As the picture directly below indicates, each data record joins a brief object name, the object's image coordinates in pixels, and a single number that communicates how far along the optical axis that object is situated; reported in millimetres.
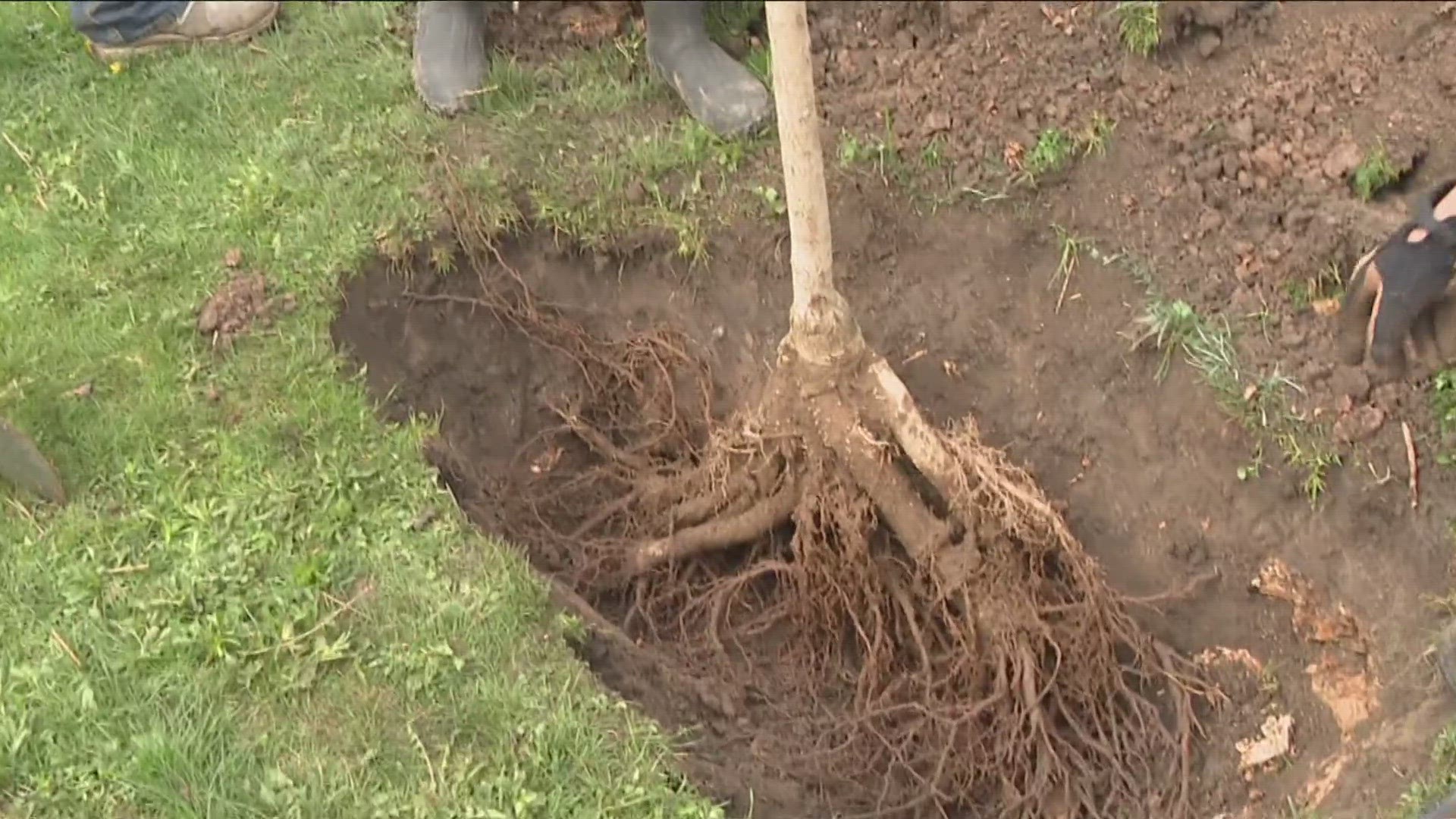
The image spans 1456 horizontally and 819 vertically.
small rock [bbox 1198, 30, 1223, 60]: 3070
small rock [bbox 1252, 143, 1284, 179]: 2826
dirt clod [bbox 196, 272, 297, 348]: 2873
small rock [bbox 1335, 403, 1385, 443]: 2469
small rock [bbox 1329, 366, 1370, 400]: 2518
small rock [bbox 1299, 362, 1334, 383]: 2562
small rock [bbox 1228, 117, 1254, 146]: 2879
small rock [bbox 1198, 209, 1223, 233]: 2791
